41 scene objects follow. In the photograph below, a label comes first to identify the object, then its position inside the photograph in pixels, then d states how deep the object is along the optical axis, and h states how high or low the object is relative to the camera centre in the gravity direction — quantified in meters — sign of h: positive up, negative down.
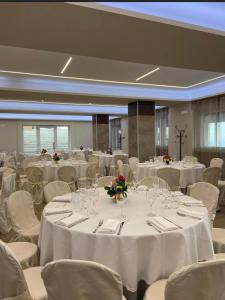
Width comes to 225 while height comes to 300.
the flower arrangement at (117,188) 3.10 -0.57
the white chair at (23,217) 3.15 -0.95
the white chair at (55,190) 3.90 -0.73
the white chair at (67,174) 6.51 -0.81
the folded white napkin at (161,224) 2.24 -0.74
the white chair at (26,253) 2.50 -1.10
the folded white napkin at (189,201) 3.07 -0.74
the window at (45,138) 18.11 +0.31
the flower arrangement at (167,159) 7.03 -0.49
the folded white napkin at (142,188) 3.94 -0.71
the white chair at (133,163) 7.49 -0.67
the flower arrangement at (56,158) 8.24 -0.50
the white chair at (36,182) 6.66 -1.01
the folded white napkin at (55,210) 2.78 -0.74
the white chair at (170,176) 5.56 -0.75
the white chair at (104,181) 4.53 -0.69
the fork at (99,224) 2.23 -0.77
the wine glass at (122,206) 2.58 -0.75
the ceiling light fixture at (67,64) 5.88 +1.89
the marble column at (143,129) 10.15 +0.48
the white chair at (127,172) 6.57 -0.80
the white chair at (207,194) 3.43 -0.75
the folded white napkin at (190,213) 2.58 -0.74
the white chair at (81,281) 1.49 -0.82
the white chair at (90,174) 7.16 -0.91
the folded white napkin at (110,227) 2.18 -0.74
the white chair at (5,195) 4.63 -0.98
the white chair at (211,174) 5.86 -0.76
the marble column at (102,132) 14.93 +0.56
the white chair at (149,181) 4.31 -0.68
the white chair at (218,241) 2.80 -1.10
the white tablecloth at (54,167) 7.62 -0.76
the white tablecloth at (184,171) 6.35 -0.76
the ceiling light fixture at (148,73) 6.93 +1.91
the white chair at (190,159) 7.98 -0.58
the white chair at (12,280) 1.78 -0.96
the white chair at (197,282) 1.51 -0.83
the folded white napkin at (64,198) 3.36 -0.74
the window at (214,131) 9.62 +0.38
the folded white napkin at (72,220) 2.38 -0.74
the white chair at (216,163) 7.47 -0.65
